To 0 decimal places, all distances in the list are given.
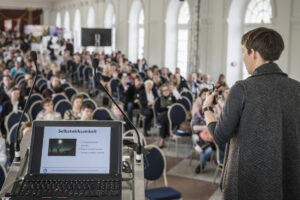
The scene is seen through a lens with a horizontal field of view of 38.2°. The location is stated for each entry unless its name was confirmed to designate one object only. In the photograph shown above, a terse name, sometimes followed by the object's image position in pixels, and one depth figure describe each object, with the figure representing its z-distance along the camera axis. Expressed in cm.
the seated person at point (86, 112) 622
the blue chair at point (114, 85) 1216
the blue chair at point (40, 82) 1141
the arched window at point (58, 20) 3719
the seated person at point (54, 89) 961
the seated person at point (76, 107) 689
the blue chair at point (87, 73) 1547
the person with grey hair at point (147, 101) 964
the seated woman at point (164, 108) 862
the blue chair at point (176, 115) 824
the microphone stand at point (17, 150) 212
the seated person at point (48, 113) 684
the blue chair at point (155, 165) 483
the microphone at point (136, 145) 218
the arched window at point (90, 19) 2742
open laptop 202
